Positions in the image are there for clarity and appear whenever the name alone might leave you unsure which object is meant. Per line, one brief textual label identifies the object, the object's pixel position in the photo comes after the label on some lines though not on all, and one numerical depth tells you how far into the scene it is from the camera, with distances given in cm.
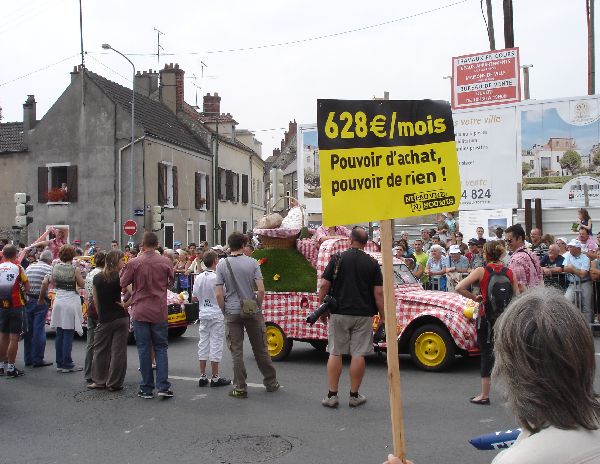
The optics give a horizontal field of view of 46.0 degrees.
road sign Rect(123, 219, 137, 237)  2939
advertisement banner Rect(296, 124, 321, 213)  2505
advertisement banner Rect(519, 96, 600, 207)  2005
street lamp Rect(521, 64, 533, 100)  2729
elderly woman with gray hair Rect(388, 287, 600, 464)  176
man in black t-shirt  745
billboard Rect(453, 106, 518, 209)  2086
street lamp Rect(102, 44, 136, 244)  2972
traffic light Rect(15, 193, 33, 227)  2186
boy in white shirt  884
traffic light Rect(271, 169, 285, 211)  1716
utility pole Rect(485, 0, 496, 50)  2661
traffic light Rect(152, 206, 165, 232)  3011
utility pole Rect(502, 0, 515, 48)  2289
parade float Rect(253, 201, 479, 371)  919
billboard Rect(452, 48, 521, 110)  2234
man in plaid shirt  872
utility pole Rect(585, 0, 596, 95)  2620
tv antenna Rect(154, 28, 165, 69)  3966
